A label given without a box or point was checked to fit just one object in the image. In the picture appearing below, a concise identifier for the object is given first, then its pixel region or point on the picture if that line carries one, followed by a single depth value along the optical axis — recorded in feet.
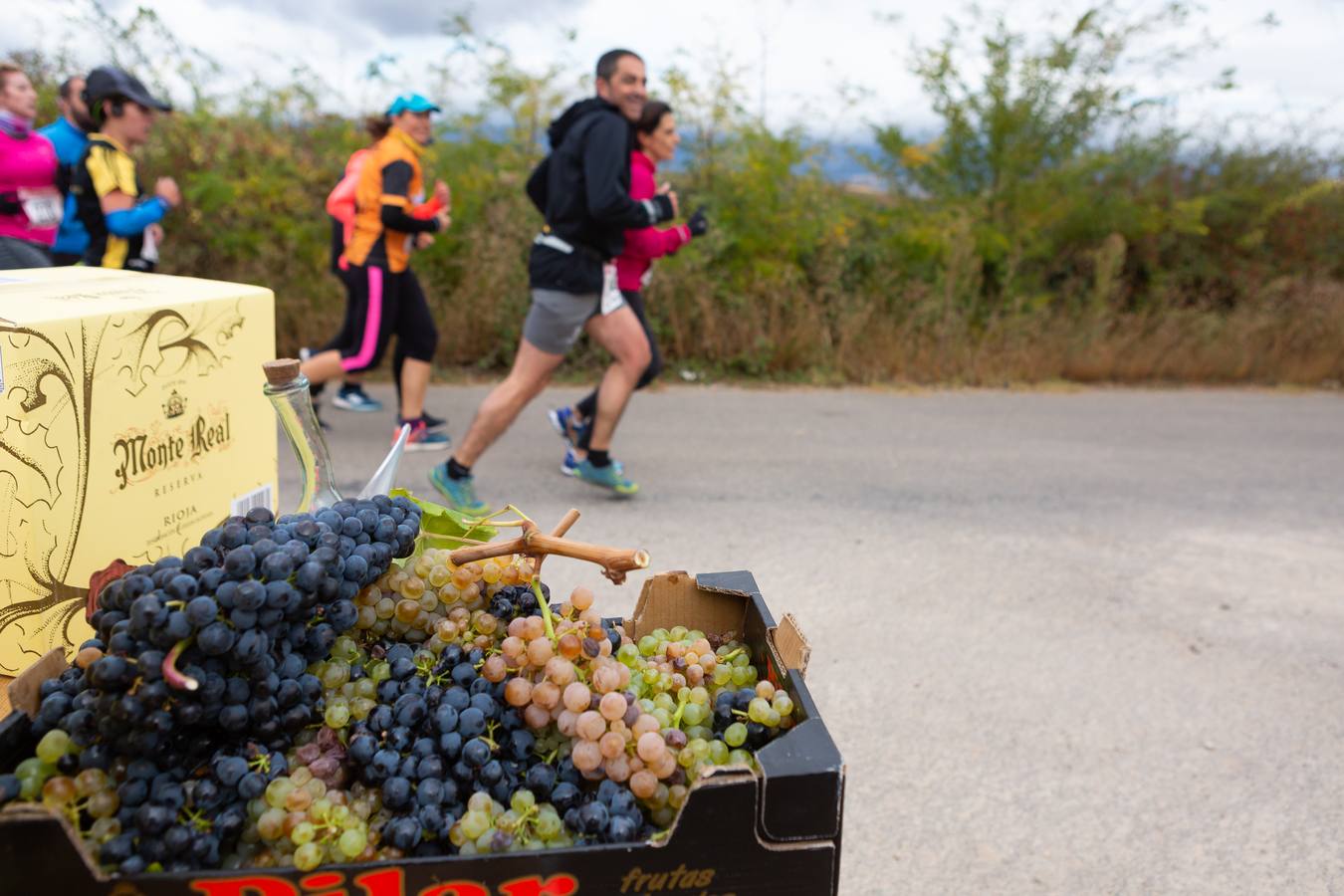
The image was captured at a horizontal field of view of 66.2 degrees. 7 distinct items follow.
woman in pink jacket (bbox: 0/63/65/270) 14.08
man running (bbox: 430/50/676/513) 14.30
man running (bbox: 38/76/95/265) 15.19
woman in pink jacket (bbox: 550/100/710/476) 15.90
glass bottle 5.09
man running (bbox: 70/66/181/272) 14.90
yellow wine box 4.58
